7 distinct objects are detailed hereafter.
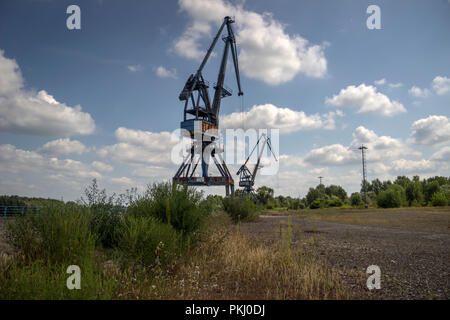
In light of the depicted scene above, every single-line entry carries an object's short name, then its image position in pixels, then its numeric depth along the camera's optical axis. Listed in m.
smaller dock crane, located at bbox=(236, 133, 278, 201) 50.53
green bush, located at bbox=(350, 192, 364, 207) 62.83
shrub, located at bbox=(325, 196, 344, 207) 65.12
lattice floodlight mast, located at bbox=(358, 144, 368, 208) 56.14
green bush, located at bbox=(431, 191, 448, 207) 46.97
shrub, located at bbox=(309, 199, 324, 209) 63.91
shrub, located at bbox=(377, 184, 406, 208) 51.44
